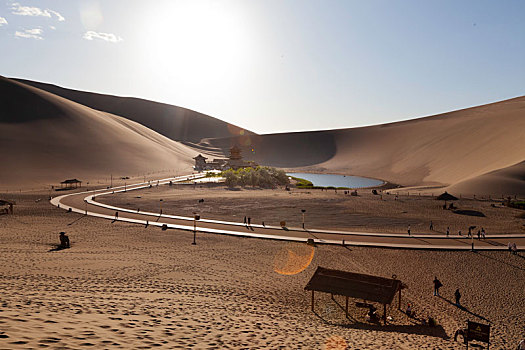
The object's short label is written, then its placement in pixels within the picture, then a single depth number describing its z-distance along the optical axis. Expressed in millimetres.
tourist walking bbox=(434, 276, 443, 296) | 18459
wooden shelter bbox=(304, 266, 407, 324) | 15938
